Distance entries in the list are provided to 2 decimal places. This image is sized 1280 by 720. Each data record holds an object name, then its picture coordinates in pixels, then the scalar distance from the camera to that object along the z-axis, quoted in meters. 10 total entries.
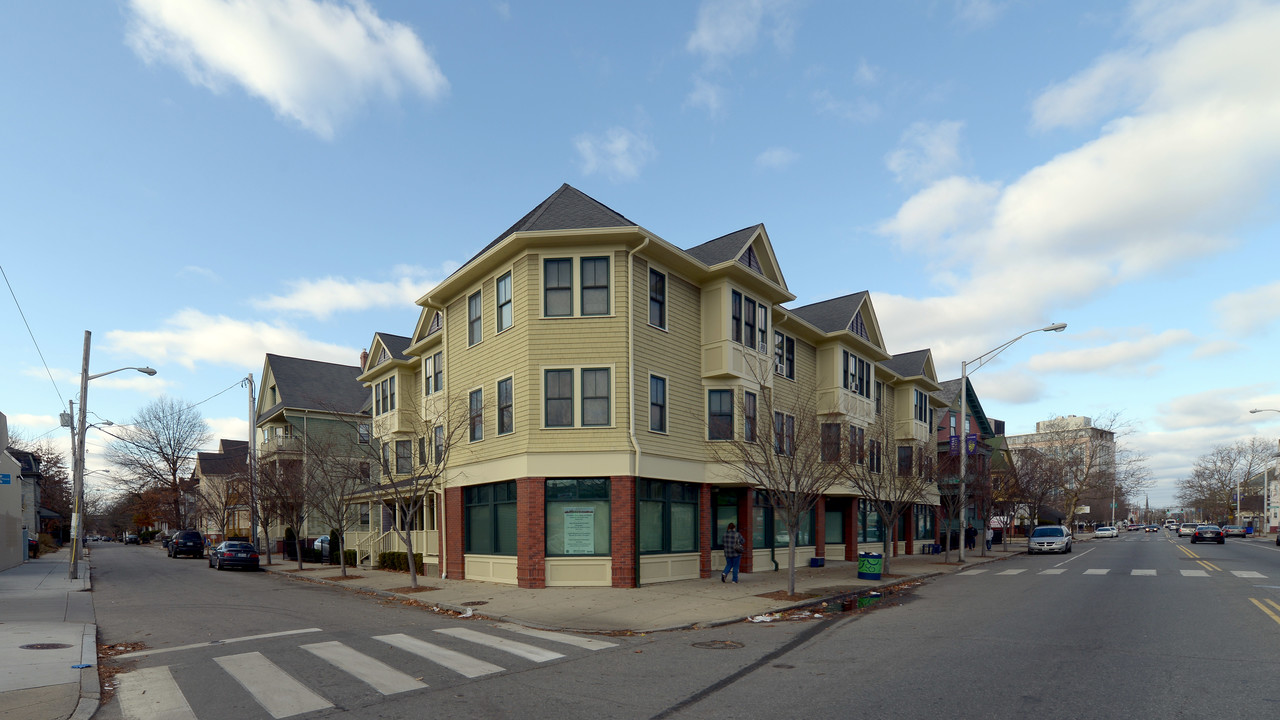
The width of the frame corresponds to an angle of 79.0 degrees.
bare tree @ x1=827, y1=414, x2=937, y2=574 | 25.58
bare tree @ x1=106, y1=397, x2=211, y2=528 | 66.75
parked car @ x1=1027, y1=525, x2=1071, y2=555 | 39.22
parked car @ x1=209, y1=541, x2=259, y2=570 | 34.03
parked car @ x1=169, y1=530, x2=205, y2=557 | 48.88
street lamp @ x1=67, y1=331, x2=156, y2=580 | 27.30
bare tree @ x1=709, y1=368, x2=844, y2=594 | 19.02
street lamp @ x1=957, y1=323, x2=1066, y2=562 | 29.62
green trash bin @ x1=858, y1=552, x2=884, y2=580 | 22.28
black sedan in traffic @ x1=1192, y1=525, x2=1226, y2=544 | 54.53
